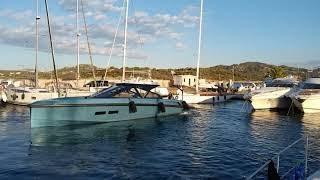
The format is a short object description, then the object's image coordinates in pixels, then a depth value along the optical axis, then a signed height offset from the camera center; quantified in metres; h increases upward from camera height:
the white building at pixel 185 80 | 49.64 +0.13
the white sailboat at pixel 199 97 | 31.55 -1.95
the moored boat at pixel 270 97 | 26.65 -1.52
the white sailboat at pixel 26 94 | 26.87 -1.73
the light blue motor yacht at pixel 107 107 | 16.24 -1.90
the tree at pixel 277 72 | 67.33 +2.75
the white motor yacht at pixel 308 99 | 24.33 -1.51
